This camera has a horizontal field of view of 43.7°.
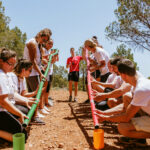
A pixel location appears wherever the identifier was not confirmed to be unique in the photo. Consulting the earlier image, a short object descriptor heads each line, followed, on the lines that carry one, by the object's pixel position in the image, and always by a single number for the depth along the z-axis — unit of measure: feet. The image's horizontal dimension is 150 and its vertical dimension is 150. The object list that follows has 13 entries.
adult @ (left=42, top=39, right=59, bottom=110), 15.64
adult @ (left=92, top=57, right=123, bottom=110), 10.65
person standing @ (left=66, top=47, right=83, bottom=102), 20.62
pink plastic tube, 7.76
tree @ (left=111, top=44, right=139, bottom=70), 70.83
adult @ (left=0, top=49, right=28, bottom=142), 8.29
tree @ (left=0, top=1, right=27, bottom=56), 58.12
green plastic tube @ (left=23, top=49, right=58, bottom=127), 7.93
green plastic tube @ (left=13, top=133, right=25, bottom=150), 6.26
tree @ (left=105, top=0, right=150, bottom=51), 32.58
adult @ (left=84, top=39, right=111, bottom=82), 13.98
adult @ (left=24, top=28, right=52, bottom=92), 12.01
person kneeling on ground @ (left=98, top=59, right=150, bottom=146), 6.95
